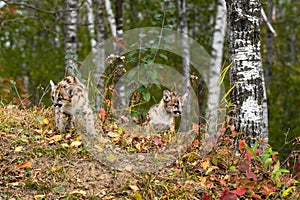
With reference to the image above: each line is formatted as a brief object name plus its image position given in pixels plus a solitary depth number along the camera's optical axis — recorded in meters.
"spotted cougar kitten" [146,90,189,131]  8.02
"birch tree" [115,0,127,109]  10.85
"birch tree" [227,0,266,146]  6.76
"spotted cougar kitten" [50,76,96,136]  6.94
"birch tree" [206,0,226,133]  14.05
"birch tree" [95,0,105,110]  13.15
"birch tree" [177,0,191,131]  14.50
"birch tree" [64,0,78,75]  11.90
